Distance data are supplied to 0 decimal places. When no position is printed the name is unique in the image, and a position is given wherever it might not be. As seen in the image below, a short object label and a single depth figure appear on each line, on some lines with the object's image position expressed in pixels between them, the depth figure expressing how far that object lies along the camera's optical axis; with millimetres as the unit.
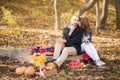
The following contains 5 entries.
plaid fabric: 8688
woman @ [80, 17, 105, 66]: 8430
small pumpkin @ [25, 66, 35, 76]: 7426
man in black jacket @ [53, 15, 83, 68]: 8273
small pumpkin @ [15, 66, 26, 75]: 7520
